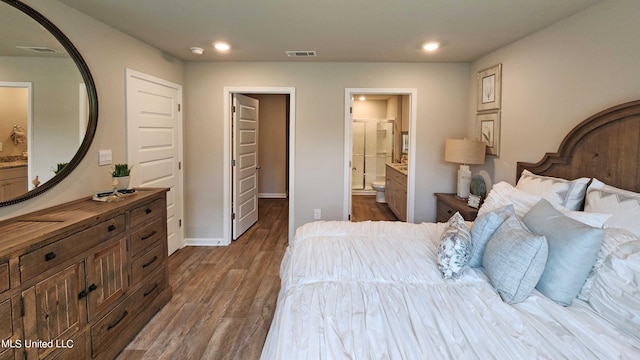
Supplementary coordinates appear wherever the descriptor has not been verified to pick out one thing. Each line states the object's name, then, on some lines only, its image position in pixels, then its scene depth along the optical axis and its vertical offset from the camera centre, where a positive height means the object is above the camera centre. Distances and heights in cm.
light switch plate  275 -1
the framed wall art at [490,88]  349 +79
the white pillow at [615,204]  168 -24
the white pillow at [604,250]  152 -41
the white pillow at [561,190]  213 -20
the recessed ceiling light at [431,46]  331 +116
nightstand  322 -51
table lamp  355 +5
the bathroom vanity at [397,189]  494 -52
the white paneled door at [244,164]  446 -9
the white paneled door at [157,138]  321 +20
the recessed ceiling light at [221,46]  338 +116
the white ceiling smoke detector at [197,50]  353 +115
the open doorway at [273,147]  776 +25
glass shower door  835 +9
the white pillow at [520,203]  173 -29
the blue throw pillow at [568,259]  149 -45
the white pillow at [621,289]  135 -55
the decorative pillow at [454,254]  169 -49
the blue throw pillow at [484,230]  186 -40
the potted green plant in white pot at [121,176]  259 -15
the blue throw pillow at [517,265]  150 -49
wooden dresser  150 -67
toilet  715 -68
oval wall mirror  194 +38
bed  119 -60
